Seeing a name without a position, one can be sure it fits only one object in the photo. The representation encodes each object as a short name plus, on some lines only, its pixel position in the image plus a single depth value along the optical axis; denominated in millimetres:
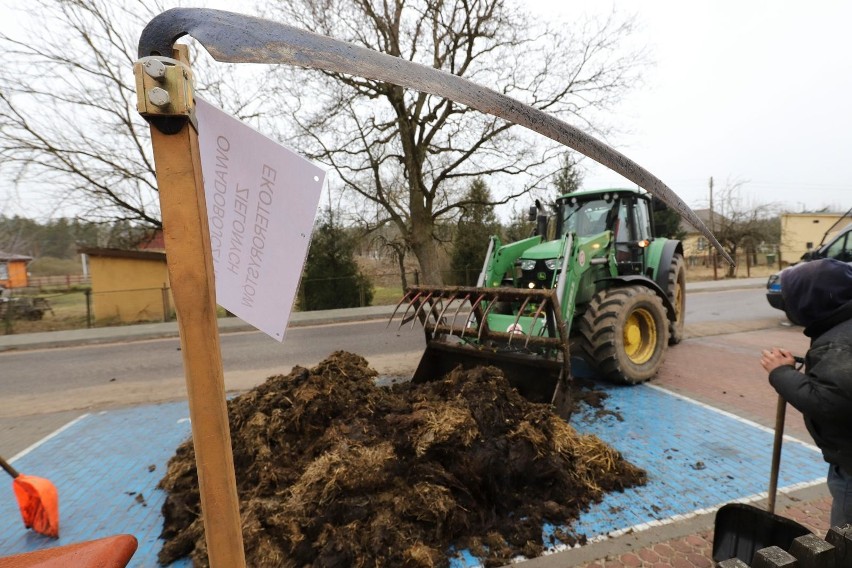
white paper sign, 1182
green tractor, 4344
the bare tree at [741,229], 26641
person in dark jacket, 1891
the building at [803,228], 35844
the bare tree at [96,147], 12398
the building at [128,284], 15953
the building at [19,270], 30625
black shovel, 2357
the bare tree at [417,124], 13912
